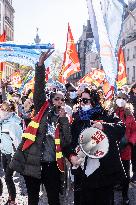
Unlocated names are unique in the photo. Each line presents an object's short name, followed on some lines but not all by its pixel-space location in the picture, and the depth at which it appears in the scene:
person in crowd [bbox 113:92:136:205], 6.08
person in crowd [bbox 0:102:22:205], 6.34
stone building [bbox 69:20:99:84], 87.25
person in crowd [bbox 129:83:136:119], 10.41
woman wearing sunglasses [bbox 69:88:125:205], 4.25
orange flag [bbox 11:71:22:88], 20.25
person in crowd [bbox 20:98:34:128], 7.50
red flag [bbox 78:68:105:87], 17.06
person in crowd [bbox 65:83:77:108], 8.66
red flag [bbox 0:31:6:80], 13.57
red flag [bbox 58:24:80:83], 14.30
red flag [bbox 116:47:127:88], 13.73
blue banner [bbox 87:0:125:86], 7.04
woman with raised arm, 4.52
